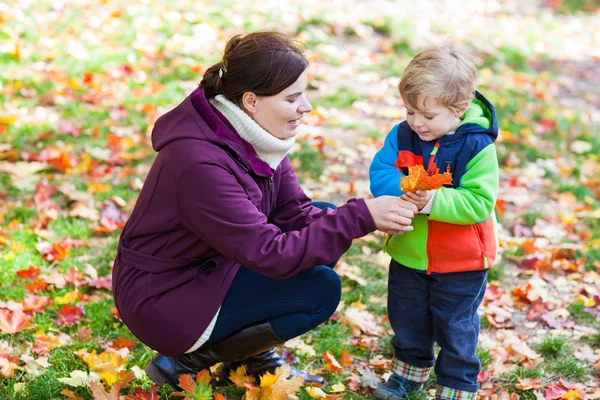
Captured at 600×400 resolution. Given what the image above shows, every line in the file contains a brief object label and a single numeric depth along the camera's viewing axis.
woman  2.52
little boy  2.54
